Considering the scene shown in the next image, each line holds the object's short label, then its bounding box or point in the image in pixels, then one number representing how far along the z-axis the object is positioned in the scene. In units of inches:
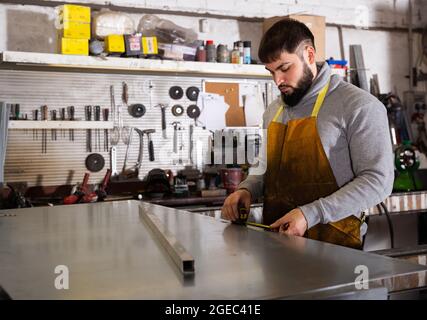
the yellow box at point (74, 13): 115.0
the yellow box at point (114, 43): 117.8
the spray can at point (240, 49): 136.6
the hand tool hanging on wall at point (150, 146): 136.2
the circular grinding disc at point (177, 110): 139.7
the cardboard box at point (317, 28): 143.7
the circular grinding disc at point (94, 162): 130.9
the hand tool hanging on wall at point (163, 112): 138.3
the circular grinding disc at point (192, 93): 141.3
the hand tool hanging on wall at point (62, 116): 127.7
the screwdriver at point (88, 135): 129.7
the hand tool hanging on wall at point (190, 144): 141.7
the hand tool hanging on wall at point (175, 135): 140.3
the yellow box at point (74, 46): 114.9
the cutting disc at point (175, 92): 139.3
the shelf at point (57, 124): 116.7
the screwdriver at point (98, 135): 130.1
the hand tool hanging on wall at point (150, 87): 137.1
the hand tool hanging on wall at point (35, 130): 125.3
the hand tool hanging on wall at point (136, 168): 134.5
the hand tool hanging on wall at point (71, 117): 127.9
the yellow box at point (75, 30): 114.9
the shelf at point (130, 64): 112.3
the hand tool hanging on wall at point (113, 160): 132.7
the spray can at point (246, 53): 137.5
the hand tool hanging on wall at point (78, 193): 112.5
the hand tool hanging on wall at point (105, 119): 131.8
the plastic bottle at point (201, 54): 132.3
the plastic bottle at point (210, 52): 133.5
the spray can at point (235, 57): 136.0
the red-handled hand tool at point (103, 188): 118.7
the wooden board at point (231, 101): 144.9
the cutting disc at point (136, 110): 134.9
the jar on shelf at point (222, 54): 135.2
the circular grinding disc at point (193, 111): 141.6
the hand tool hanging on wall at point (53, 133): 127.0
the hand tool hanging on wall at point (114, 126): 133.3
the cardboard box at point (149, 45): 122.5
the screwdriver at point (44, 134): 125.2
